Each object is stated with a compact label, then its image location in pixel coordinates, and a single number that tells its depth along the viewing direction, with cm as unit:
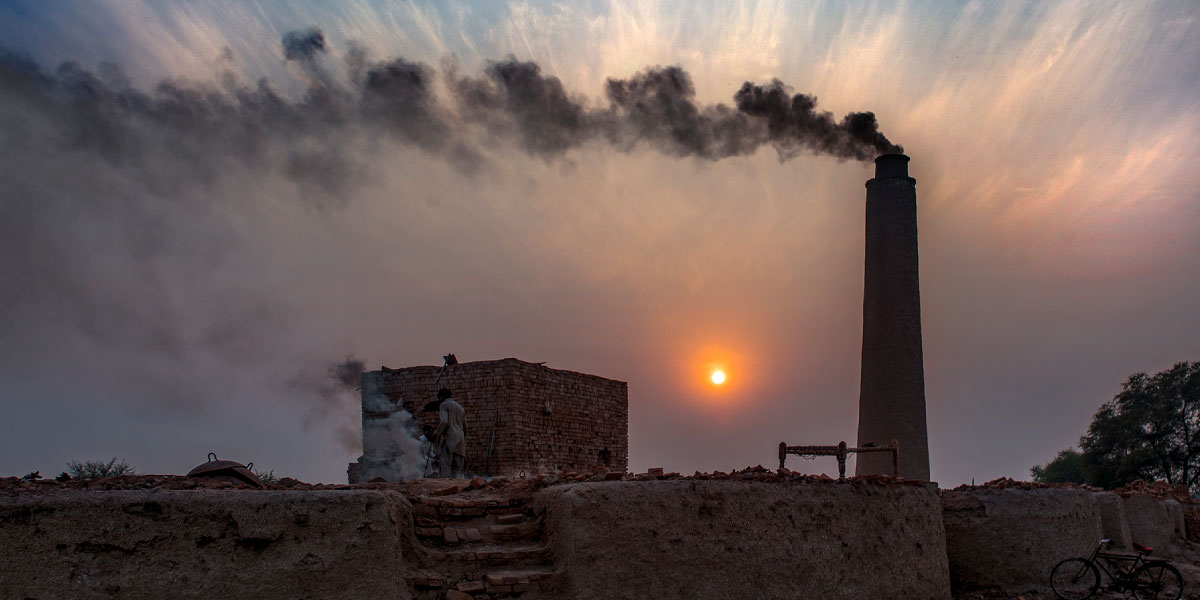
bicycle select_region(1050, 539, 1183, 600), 1073
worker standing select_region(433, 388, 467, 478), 1445
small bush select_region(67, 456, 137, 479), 1477
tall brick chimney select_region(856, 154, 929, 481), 1822
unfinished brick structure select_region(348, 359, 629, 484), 1716
